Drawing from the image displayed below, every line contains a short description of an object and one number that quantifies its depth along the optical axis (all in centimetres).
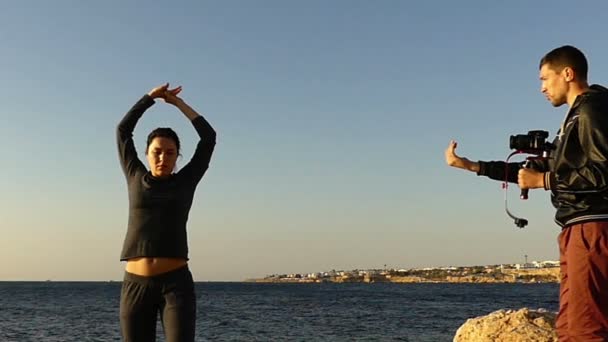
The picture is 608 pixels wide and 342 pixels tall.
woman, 427
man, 365
